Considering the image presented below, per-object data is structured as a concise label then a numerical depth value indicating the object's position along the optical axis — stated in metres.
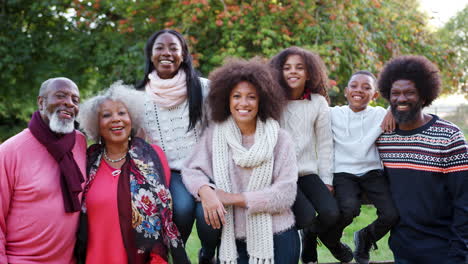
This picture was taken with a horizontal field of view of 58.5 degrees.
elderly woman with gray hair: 3.07
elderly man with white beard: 2.88
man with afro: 3.21
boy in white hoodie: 3.58
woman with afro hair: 3.24
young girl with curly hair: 3.70
